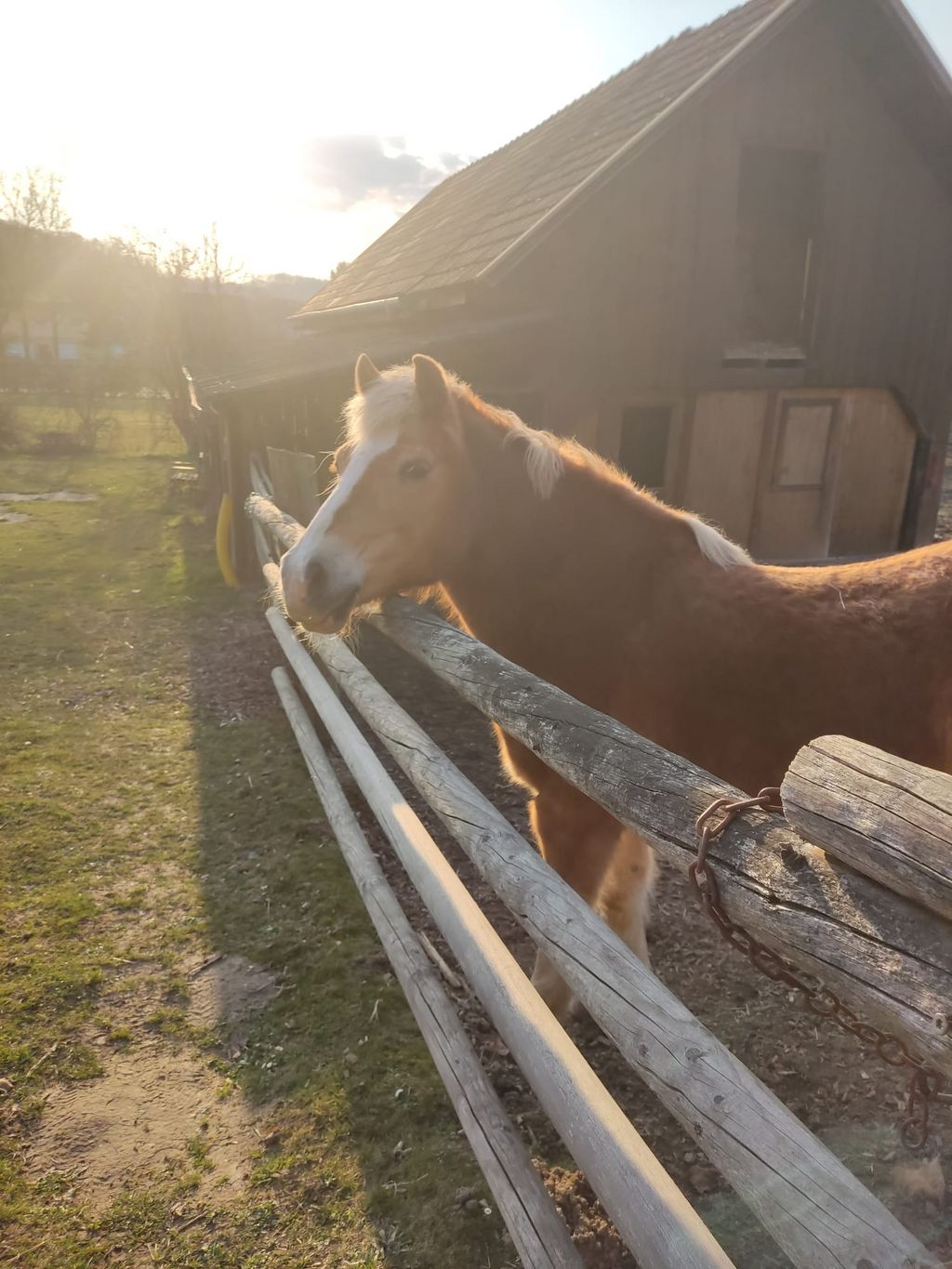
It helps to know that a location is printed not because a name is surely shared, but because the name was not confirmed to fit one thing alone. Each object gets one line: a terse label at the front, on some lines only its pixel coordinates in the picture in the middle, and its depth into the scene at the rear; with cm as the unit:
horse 228
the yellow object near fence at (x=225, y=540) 942
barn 755
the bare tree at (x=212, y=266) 2568
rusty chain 99
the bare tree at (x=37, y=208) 2888
